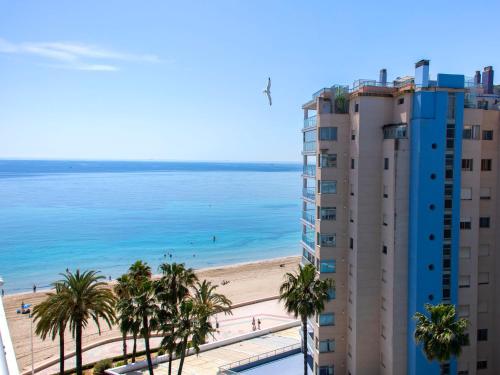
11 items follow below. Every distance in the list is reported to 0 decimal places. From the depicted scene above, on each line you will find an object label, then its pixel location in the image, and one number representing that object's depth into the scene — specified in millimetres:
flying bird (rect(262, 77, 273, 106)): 31995
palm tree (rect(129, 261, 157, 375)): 27969
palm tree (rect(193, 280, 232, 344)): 26328
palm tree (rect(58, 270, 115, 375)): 27938
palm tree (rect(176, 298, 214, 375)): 25750
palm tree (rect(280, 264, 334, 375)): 26573
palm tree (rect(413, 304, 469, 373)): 22547
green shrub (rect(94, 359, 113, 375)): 34562
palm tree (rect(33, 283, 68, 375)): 27656
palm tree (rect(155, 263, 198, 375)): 27641
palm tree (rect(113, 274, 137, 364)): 28312
